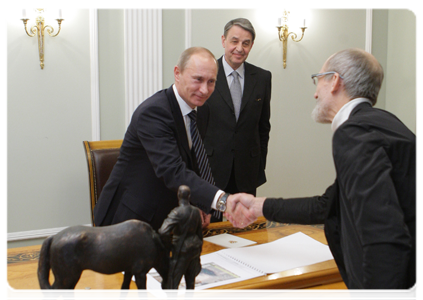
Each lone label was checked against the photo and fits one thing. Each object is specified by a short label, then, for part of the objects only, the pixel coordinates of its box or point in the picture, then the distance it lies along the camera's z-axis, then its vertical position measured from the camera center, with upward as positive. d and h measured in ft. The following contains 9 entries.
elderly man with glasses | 4.13 -0.53
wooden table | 4.85 -1.74
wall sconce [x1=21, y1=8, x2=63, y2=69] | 12.05 +2.92
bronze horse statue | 3.52 -0.97
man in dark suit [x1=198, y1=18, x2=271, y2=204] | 11.28 +0.50
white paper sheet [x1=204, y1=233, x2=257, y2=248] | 6.53 -1.62
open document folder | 5.16 -1.69
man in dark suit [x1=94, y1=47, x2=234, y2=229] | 6.73 -0.38
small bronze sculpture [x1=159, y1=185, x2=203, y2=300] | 3.77 -0.90
